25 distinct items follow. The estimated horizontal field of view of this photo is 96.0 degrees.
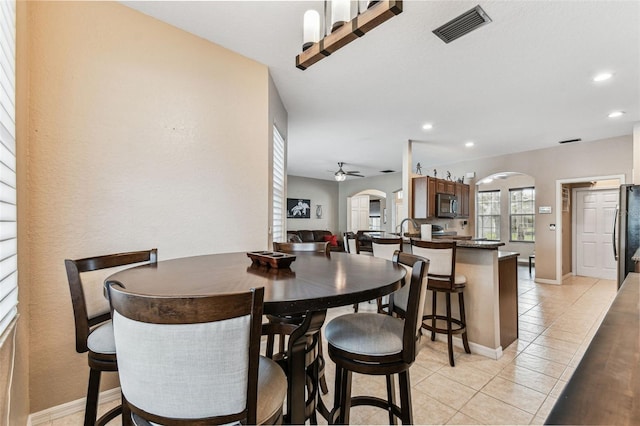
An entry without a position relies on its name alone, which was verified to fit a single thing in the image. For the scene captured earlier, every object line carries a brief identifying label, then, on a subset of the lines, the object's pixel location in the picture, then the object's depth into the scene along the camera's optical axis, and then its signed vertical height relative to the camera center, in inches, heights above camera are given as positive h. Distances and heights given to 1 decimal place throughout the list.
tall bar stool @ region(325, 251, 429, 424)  48.2 -23.4
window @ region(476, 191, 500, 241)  323.6 -3.3
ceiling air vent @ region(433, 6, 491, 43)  79.0 +54.2
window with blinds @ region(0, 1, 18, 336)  50.3 +8.0
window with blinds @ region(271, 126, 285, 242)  126.8 +11.5
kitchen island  101.2 -30.7
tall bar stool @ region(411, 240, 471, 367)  96.6 -23.0
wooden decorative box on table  56.4 -9.5
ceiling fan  265.2 +45.1
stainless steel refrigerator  129.0 -7.2
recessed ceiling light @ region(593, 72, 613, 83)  112.3 +53.7
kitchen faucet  221.3 -10.1
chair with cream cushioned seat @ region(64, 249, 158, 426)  48.6 -21.8
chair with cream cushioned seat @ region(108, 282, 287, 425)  28.2 -14.4
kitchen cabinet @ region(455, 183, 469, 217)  253.9 +12.7
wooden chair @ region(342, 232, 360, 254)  144.5 -16.4
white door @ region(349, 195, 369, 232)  396.2 -1.0
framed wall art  351.3 +5.4
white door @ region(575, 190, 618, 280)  224.8 -16.6
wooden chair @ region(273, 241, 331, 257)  86.1 -10.7
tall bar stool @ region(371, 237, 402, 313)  117.5 -14.2
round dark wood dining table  37.0 -10.8
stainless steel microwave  221.1 +5.7
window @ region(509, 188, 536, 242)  301.6 -2.0
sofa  343.3 -29.3
